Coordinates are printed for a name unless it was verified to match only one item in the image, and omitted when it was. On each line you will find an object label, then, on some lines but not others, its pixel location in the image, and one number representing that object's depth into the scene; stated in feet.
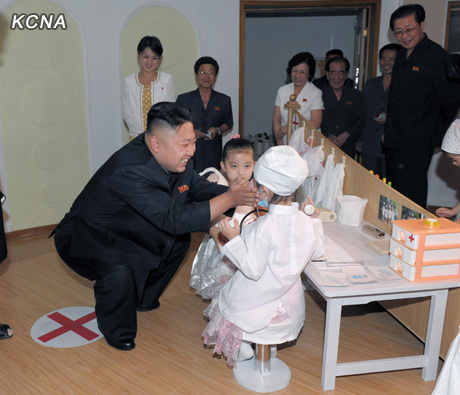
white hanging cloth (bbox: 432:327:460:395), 5.54
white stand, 7.51
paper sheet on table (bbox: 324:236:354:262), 7.57
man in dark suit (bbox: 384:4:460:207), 10.96
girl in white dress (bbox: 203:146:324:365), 6.44
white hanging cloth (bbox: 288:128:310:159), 11.42
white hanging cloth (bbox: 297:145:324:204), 10.31
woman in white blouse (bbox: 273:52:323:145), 13.64
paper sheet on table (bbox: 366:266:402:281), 6.97
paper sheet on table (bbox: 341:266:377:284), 6.84
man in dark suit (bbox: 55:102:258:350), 7.79
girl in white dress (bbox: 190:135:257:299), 9.09
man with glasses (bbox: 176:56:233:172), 14.28
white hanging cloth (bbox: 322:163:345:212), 9.54
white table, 6.74
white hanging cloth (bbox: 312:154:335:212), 9.86
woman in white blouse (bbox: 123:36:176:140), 13.67
